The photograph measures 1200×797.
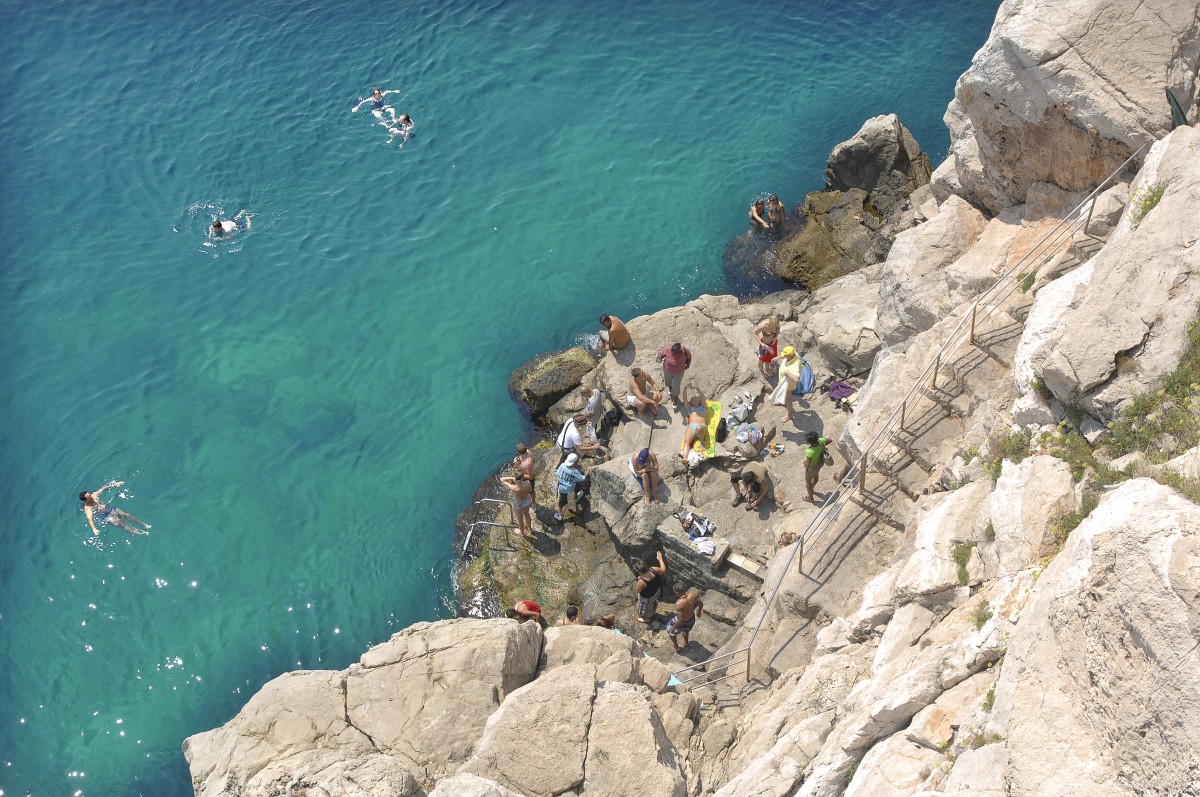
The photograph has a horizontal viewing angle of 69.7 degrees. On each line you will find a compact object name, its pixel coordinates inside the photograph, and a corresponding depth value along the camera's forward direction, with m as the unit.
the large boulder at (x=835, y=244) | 23.25
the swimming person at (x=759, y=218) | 24.80
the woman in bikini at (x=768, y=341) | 18.80
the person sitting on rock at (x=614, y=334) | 20.47
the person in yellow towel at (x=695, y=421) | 18.36
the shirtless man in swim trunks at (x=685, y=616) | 16.02
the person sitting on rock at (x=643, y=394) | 19.16
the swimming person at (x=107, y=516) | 19.78
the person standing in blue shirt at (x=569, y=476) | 18.73
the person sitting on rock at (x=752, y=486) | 17.31
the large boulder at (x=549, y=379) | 21.33
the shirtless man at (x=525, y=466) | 18.48
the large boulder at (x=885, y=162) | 24.36
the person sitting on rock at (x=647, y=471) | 17.73
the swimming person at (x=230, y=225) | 25.36
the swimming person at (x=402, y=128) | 27.77
